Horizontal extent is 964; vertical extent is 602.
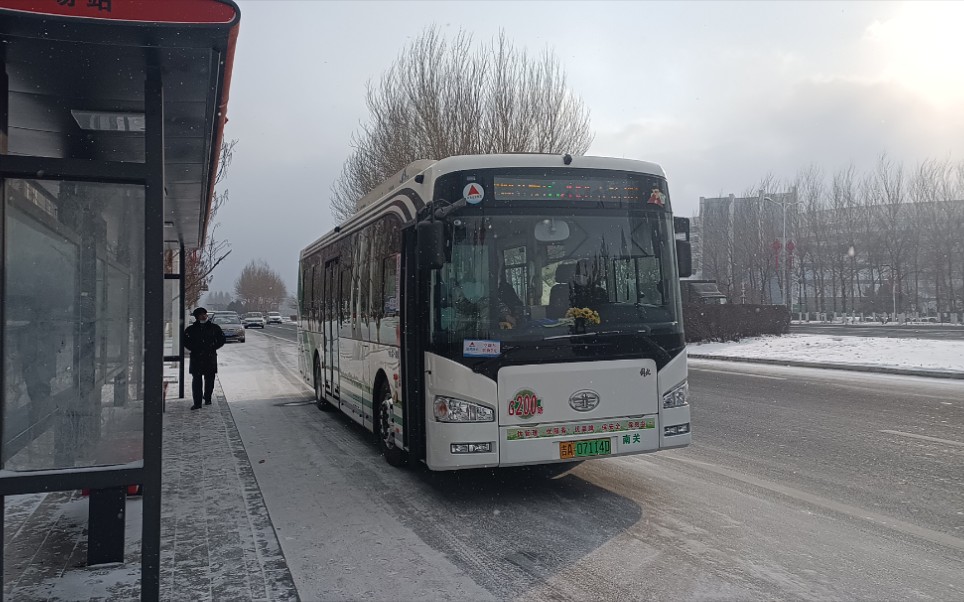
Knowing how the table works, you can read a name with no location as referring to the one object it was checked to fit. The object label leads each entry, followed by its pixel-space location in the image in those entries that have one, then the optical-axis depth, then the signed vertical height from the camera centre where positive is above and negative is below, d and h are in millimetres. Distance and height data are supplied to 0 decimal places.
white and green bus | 6348 +59
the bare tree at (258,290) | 118688 +6003
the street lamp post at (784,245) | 43225 +4165
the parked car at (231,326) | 40469 +2
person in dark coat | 13852 -340
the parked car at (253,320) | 71688 +549
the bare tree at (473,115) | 30047 +8406
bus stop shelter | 3801 +488
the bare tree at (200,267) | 27203 +2316
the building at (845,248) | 46281 +4242
